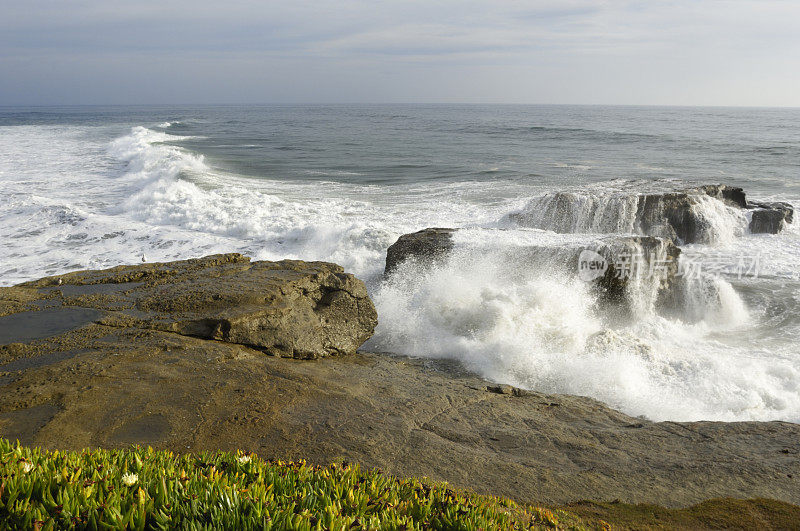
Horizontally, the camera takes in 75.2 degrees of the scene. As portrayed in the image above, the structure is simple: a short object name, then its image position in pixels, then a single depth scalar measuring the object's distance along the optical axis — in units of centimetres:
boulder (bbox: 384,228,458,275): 954
